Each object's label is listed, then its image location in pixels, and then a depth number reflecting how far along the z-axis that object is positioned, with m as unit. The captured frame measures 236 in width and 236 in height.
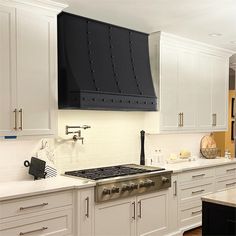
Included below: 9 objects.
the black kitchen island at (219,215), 2.54
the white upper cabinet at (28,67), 2.99
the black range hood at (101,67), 3.43
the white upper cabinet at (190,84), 4.40
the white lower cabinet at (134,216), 3.35
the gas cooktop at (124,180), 3.32
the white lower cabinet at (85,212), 3.13
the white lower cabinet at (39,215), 2.71
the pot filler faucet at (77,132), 3.80
